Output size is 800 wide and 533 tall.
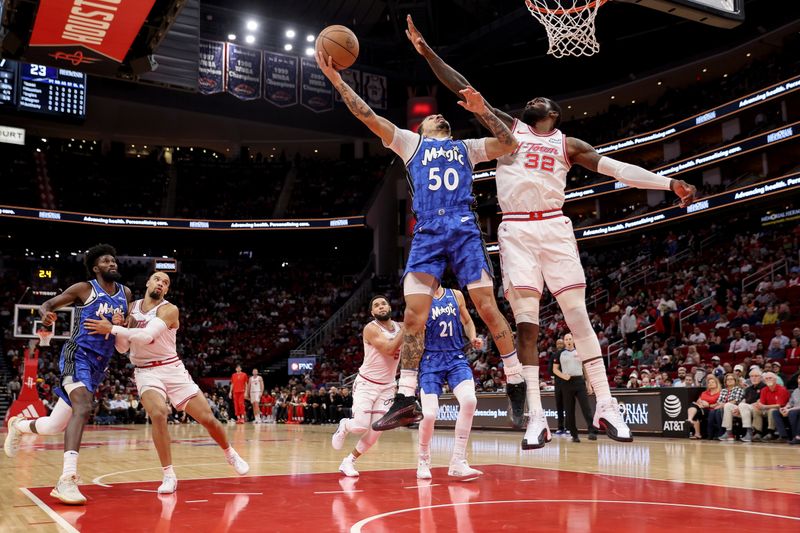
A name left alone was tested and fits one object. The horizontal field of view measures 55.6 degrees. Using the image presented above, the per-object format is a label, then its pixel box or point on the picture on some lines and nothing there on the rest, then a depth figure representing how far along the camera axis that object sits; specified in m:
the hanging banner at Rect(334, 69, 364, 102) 33.66
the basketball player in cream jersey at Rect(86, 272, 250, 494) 6.62
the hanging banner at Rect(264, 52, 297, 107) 30.02
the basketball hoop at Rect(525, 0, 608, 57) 7.77
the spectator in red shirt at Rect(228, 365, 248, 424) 23.36
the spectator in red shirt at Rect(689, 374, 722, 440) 13.65
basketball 5.60
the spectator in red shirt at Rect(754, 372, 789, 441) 12.59
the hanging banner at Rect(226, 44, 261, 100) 29.20
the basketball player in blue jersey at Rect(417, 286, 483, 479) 7.32
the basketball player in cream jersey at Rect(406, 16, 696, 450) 5.42
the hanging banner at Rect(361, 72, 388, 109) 34.31
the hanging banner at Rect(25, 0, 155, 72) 13.11
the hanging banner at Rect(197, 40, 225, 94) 28.44
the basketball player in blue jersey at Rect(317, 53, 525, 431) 5.53
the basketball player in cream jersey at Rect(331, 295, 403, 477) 8.20
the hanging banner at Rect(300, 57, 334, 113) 30.80
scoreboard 31.73
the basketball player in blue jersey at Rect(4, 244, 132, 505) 6.70
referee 13.15
